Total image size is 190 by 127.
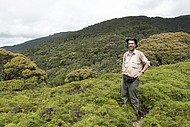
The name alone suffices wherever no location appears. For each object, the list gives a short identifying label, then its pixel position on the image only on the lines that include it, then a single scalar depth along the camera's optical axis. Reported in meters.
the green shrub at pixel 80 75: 18.40
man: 2.84
